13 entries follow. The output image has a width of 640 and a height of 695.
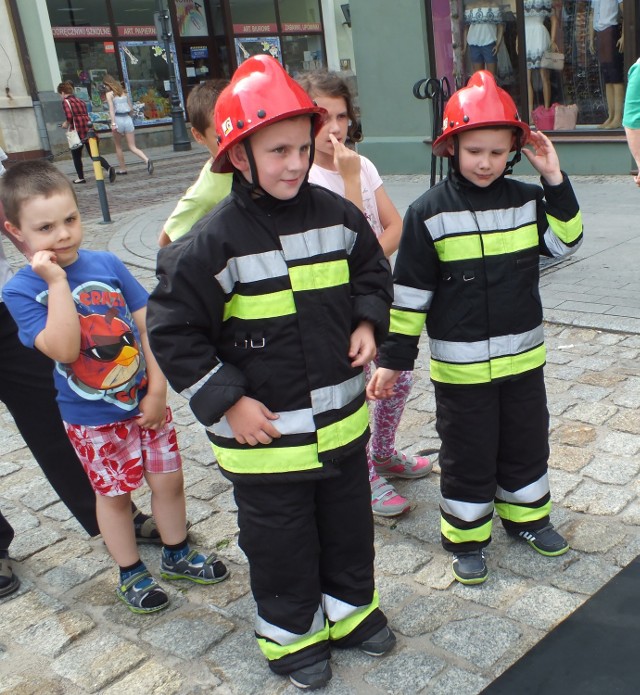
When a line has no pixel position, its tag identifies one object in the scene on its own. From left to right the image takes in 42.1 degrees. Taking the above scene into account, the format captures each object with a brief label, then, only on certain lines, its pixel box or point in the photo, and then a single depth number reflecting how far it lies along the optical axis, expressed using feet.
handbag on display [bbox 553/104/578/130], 33.19
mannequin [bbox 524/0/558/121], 32.86
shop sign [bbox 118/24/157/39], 71.72
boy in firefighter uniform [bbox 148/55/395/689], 7.25
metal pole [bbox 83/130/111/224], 34.27
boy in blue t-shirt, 8.78
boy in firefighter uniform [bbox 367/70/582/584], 8.83
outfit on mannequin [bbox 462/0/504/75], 34.27
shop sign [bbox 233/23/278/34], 80.07
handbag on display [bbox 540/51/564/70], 33.32
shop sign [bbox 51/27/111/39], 66.77
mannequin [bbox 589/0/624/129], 30.86
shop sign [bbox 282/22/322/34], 81.92
